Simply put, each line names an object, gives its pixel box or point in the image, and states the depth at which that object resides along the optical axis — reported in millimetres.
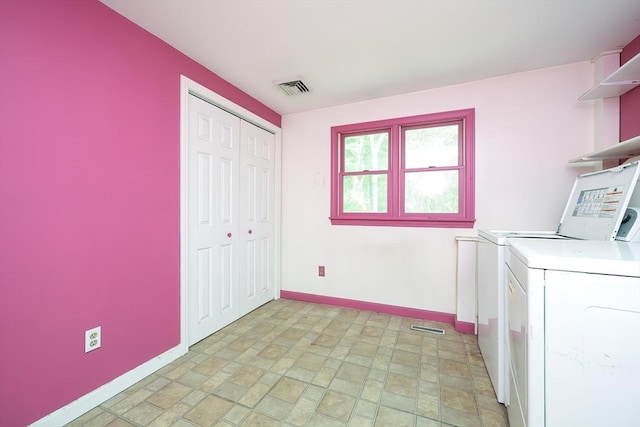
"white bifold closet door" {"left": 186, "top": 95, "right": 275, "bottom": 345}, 2143
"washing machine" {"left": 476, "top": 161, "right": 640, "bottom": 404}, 1400
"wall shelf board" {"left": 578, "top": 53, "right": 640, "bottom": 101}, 1561
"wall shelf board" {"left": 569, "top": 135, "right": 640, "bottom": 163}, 1512
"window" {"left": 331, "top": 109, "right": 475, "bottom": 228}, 2535
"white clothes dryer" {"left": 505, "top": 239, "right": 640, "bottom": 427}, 754
